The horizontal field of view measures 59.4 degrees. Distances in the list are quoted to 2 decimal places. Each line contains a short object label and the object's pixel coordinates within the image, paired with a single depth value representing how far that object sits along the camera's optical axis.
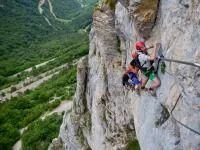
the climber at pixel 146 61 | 8.67
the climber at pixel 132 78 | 9.66
